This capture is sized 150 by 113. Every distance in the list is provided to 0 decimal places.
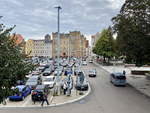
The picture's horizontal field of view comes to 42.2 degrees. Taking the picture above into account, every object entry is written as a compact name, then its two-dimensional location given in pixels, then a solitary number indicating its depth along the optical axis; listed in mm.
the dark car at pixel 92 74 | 34812
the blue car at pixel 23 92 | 17781
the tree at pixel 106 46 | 57125
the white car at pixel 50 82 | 23691
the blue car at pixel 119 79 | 24922
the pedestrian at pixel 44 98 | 16141
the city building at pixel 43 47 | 132250
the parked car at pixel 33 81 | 23095
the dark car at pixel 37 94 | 17234
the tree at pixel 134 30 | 21562
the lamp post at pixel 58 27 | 20794
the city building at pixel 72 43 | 130125
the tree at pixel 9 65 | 6883
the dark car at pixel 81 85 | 21984
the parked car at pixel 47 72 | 36350
